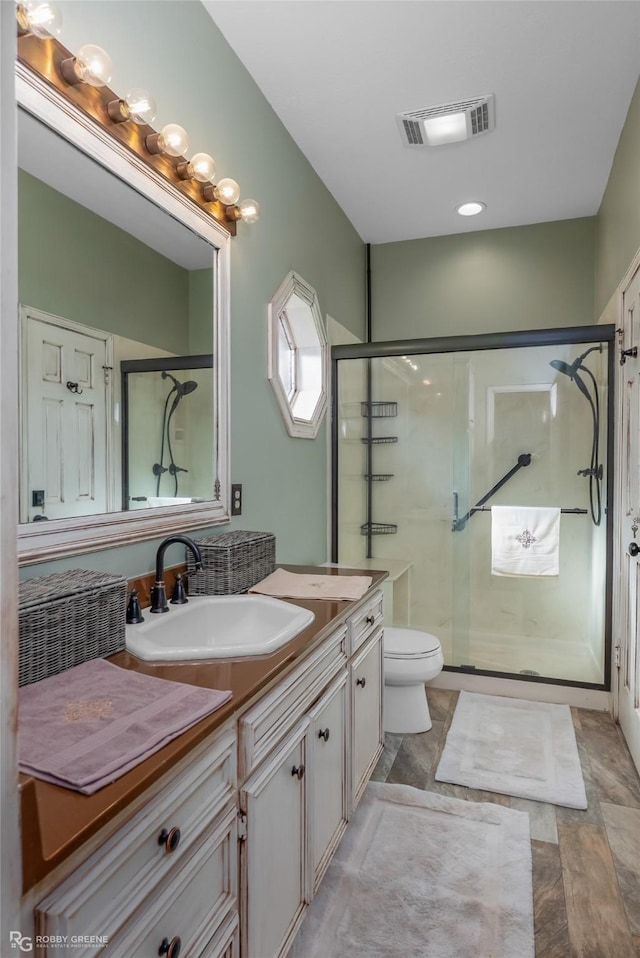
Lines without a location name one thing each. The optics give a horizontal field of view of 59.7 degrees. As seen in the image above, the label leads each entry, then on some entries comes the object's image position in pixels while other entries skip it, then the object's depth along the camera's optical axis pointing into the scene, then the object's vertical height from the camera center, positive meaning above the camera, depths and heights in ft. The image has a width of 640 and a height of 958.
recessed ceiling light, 10.87 +5.17
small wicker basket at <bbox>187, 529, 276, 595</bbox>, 5.63 -1.00
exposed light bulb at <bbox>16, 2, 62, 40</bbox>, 3.66 +2.99
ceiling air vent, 7.88 +5.14
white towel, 9.74 -1.25
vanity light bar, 3.94 +2.94
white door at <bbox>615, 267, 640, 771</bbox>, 7.68 -0.87
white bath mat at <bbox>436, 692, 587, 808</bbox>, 6.98 -3.96
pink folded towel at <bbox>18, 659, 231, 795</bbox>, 2.45 -1.31
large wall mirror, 3.92 +1.09
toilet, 8.11 -3.07
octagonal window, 7.84 +1.78
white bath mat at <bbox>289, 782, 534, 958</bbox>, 4.68 -3.97
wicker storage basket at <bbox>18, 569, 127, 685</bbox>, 3.36 -0.98
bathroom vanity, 2.17 -1.90
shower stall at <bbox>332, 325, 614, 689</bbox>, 9.45 -0.21
